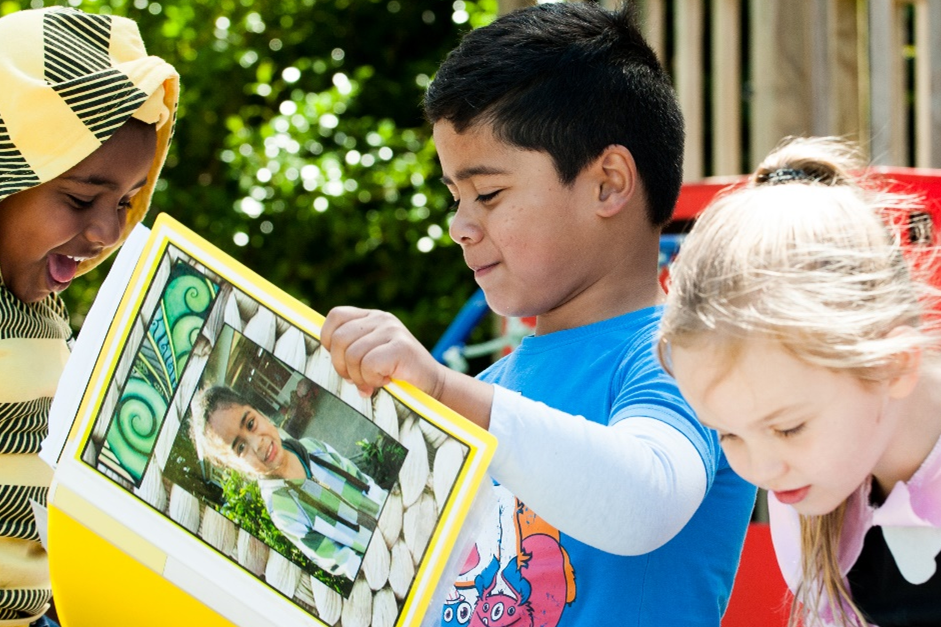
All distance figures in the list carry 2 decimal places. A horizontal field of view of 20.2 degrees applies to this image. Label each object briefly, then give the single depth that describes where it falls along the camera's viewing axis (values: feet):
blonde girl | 5.88
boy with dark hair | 5.93
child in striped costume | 7.15
